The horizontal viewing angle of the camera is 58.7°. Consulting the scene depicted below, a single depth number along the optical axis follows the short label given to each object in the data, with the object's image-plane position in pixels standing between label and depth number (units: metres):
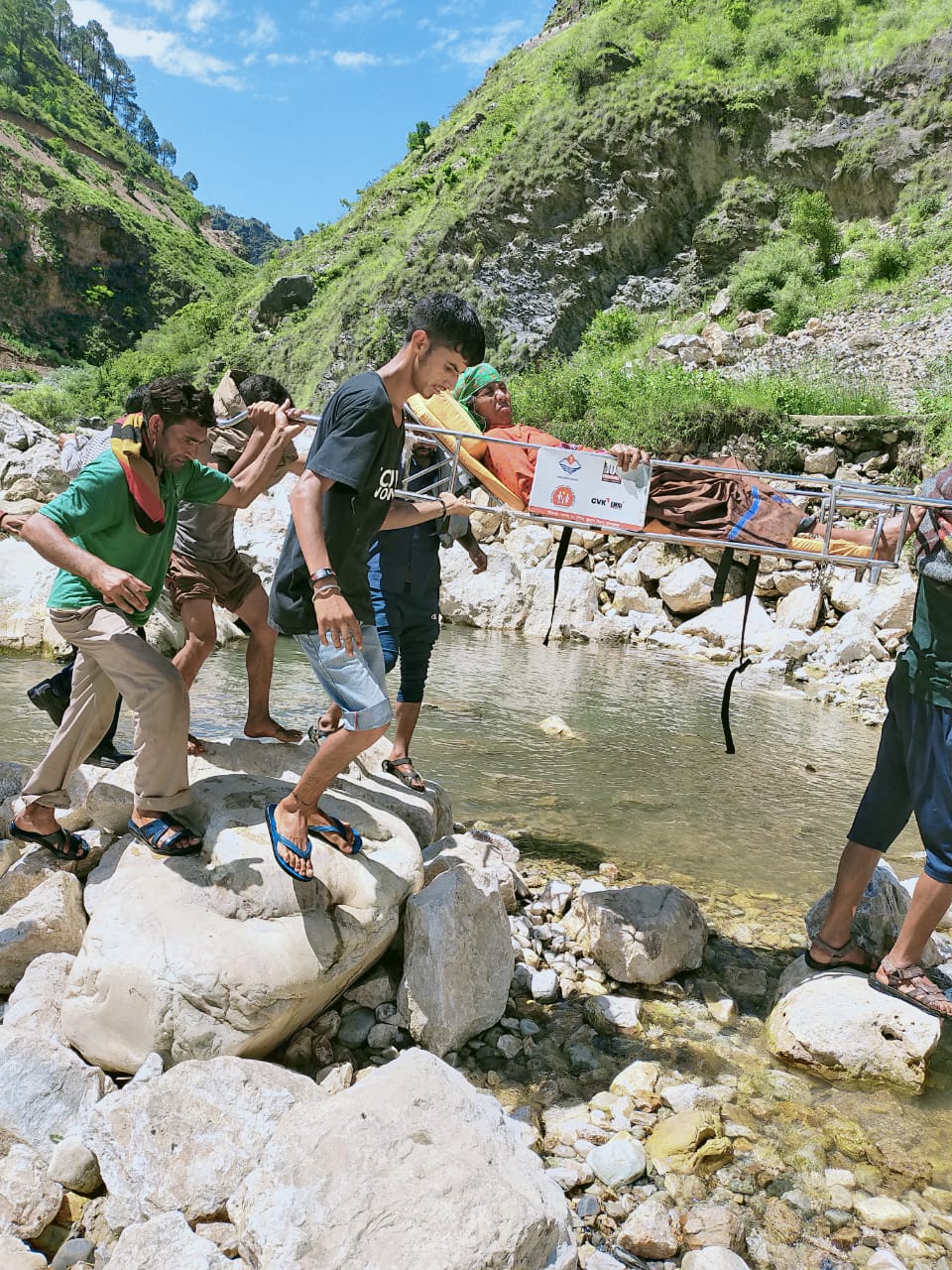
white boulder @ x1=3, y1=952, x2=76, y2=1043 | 2.67
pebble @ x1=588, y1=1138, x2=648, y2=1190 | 2.40
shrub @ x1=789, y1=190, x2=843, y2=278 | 22.55
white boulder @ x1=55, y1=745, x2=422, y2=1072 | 2.53
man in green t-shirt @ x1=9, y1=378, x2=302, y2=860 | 2.92
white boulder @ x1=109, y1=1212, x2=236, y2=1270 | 1.84
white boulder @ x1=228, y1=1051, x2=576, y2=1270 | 1.80
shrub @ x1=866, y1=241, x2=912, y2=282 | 20.62
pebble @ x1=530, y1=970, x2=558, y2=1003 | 3.34
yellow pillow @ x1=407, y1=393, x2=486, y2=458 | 4.52
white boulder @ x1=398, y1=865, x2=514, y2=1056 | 2.92
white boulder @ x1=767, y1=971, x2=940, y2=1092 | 2.94
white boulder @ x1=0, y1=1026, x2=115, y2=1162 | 2.35
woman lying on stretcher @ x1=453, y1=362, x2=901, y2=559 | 4.14
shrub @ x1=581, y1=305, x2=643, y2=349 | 25.80
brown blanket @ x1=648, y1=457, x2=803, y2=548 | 4.21
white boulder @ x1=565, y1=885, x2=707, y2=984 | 3.46
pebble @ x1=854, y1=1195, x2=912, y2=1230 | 2.32
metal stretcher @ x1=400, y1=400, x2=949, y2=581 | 3.77
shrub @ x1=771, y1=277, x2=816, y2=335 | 20.33
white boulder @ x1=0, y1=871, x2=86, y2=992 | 2.96
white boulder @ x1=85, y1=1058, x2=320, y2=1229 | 2.08
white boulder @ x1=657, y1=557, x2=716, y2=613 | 13.03
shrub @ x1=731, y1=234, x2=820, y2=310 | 21.83
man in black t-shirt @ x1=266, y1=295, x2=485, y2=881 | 2.72
